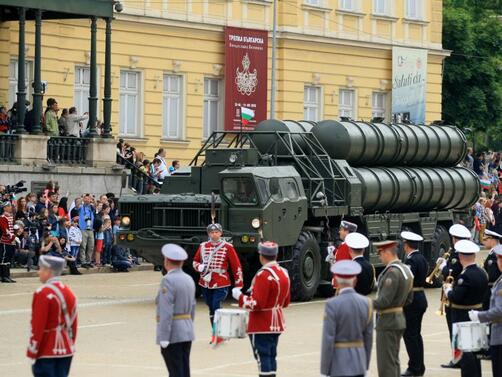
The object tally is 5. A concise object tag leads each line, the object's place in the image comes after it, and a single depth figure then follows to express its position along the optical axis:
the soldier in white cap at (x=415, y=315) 19.05
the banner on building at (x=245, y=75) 48.53
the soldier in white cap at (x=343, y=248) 22.50
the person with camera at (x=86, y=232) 34.91
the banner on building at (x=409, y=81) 55.04
